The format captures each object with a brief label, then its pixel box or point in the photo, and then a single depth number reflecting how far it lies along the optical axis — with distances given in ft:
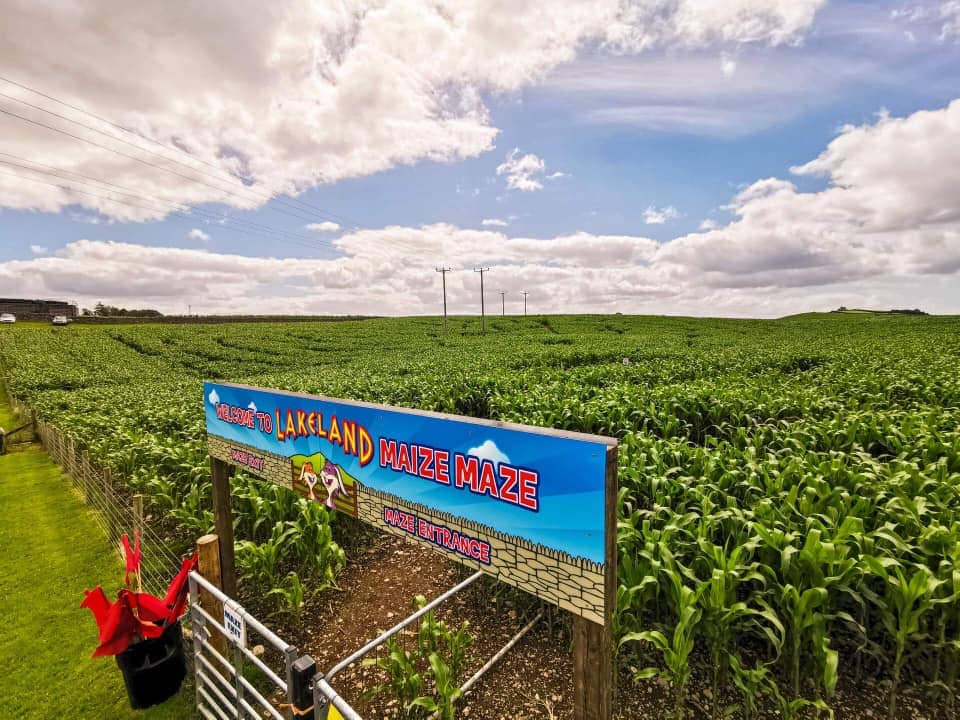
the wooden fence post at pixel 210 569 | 12.61
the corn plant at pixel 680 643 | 9.66
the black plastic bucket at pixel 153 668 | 11.82
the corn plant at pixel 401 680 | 11.53
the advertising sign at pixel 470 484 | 6.88
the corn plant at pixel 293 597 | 15.06
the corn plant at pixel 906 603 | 9.45
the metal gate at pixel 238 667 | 8.08
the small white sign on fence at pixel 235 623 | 9.97
